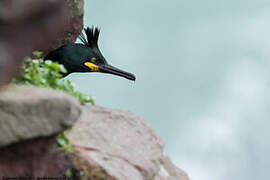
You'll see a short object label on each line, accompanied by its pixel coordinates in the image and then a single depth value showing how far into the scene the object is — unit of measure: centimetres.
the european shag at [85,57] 1493
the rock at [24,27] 633
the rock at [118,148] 851
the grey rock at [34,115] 712
